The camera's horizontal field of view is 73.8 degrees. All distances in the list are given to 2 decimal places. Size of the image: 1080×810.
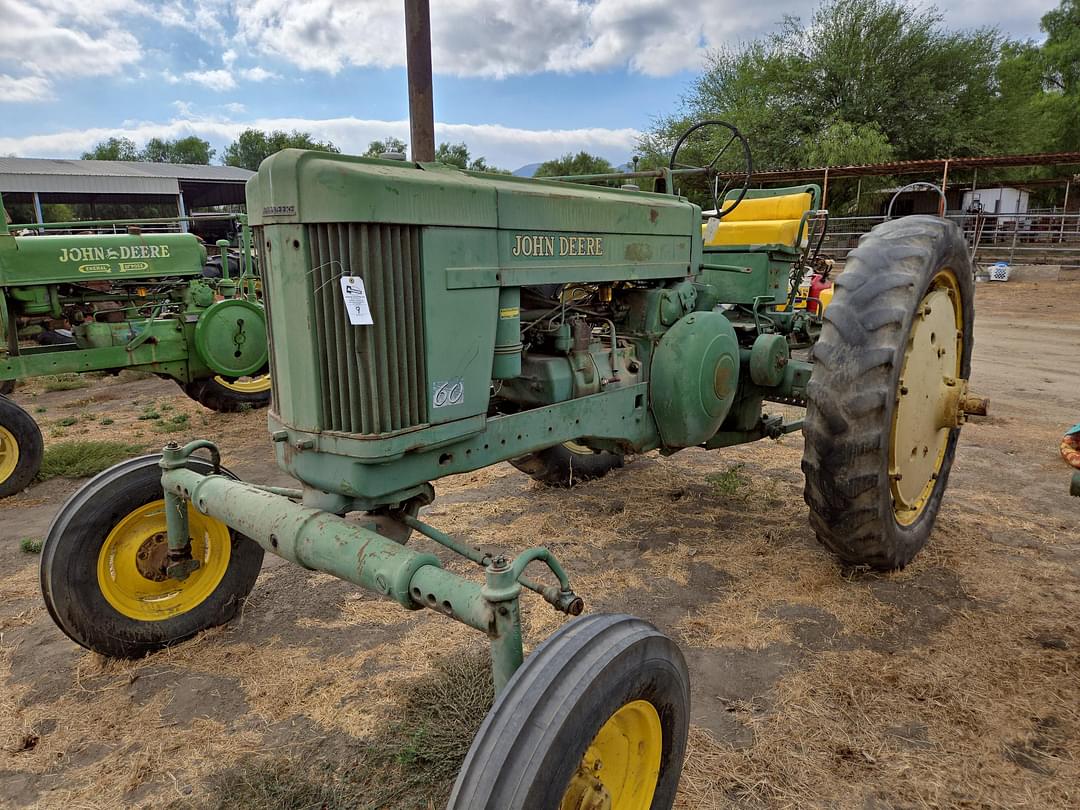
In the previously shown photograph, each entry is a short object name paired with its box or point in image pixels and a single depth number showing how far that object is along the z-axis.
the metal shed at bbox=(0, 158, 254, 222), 22.45
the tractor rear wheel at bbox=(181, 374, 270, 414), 6.54
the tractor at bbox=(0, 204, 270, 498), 5.41
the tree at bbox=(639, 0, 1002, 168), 23.11
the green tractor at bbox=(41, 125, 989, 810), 1.68
